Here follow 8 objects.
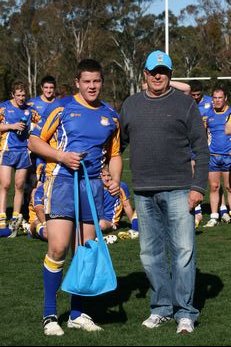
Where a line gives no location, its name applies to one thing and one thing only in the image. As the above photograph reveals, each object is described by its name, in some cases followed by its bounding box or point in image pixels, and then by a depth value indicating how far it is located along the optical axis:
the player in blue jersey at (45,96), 11.55
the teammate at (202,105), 11.69
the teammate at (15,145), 11.68
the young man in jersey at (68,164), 6.03
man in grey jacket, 6.03
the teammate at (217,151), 12.19
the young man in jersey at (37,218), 10.27
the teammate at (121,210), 10.93
